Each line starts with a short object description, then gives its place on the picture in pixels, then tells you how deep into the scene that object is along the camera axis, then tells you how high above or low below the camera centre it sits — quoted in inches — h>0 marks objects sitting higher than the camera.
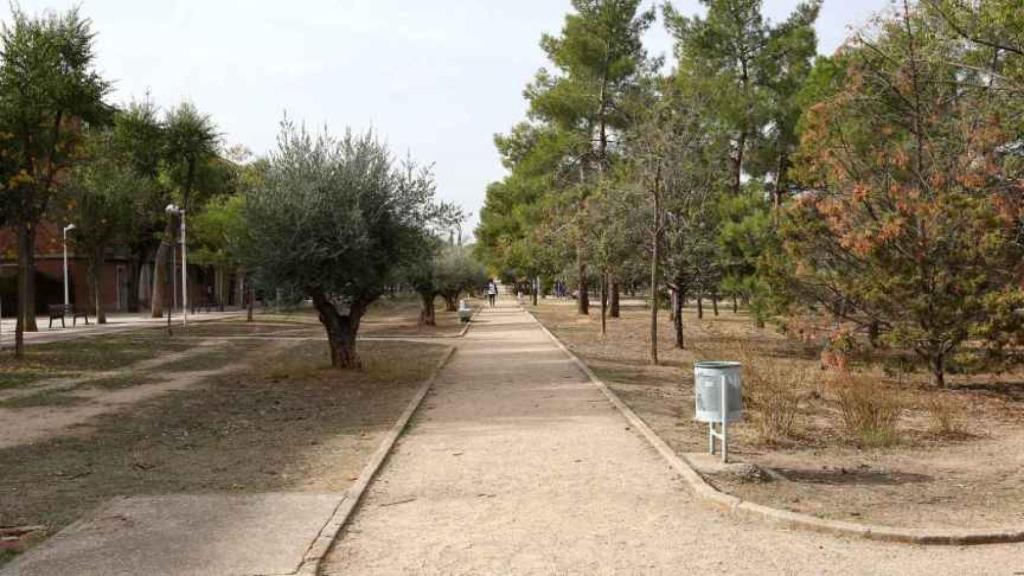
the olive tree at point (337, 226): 636.7 +47.0
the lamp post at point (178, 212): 1245.0 +116.5
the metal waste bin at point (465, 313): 1435.8 -35.8
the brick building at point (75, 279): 1814.7 +36.3
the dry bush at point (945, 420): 428.1 -68.9
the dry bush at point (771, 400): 390.6 -53.5
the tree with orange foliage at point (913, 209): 581.0 +50.7
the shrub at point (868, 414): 388.5 -57.9
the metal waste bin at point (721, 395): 307.6 -36.9
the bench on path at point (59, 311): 1239.5 -20.1
